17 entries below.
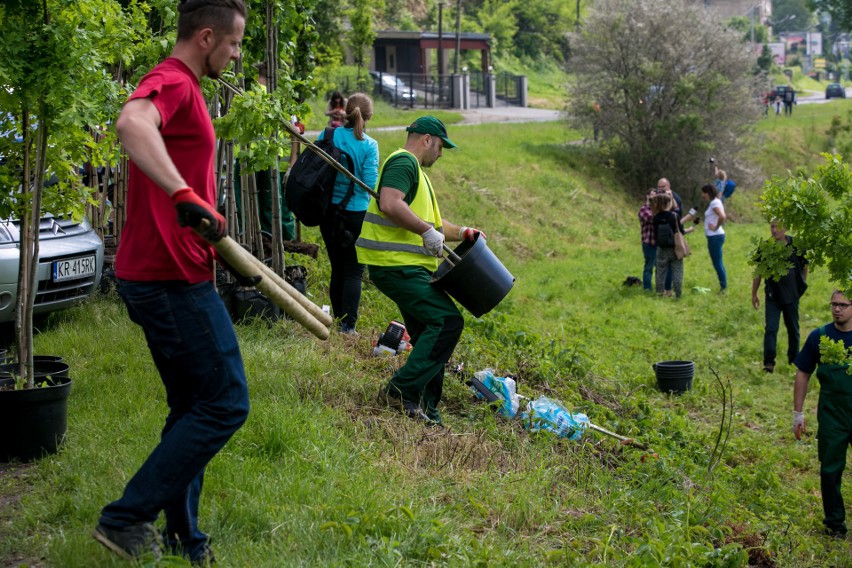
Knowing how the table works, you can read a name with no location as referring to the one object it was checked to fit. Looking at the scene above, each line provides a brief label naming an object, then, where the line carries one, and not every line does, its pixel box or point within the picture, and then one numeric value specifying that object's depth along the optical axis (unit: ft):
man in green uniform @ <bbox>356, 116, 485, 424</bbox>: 20.65
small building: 180.14
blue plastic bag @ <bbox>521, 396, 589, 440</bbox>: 23.59
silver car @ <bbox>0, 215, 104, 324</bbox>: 24.35
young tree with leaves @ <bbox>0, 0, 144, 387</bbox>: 17.53
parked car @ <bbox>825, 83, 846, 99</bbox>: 224.33
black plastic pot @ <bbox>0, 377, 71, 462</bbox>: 16.81
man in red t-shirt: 11.54
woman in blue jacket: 27.32
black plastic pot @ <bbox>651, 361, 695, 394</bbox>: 35.45
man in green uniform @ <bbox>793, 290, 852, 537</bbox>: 24.37
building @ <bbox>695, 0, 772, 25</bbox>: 410.72
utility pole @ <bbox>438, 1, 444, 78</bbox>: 156.52
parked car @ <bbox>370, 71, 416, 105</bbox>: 139.44
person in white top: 54.54
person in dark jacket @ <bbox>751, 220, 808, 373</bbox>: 38.40
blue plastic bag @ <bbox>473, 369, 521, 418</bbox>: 24.38
